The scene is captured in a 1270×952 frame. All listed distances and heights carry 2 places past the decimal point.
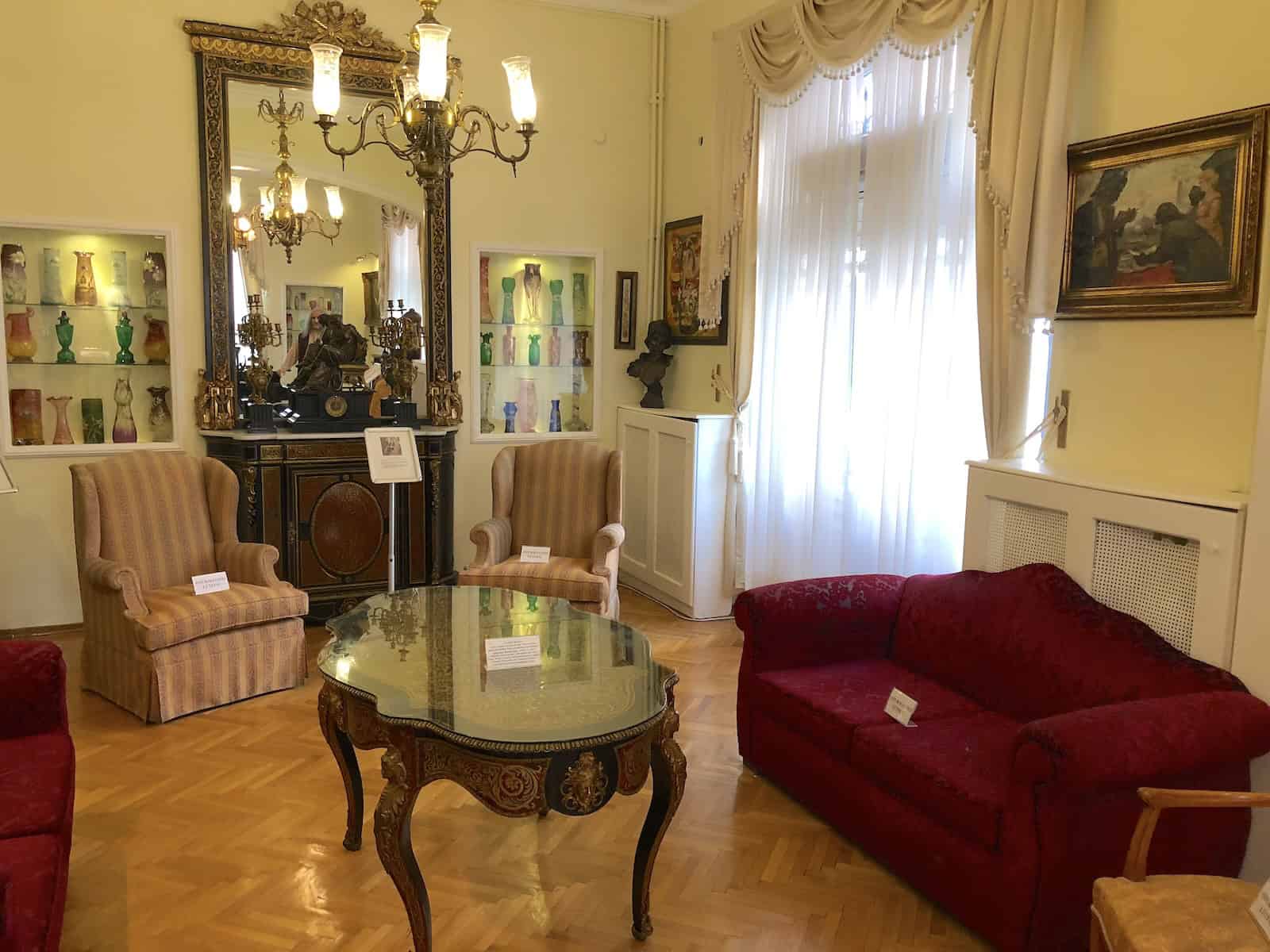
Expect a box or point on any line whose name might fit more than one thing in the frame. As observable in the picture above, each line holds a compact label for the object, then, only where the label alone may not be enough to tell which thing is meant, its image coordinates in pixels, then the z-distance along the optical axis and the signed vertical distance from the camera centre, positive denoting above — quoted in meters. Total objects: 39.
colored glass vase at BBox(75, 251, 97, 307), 5.36 +0.33
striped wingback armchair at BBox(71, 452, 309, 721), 4.16 -1.10
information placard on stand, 4.73 -0.51
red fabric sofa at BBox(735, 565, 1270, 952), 2.49 -1.12
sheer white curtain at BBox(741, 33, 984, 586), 4.21 +0.15
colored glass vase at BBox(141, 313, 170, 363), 5.52 +0.02
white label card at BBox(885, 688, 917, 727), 3.15 -1.09
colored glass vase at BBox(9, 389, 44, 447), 5.29 -0.41
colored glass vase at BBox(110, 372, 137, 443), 5.50 -0.38
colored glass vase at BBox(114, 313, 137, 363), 5.47 +0.04
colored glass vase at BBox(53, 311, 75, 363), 5.38 +0.03
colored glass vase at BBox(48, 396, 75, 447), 5.38 -0.46
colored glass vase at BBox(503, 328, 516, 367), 6.43 +0.03
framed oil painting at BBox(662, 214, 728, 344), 6.18 +0.46
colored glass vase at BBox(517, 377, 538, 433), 6.54 -0.34
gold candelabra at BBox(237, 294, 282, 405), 5.59 +0.03
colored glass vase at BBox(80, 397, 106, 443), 5.45 -0.42
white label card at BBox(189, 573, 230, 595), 4.36 -1.04
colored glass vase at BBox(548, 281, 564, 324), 6.55 +0.33
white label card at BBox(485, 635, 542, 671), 3.02 -0.93
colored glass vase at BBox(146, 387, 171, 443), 5.56 -0.40
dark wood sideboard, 5.34 -0.90
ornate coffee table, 2.46 -0.94
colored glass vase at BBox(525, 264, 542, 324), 6.45 +0.42
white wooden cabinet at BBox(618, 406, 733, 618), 5.62 -0.88
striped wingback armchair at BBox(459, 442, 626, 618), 5.20 -0.81
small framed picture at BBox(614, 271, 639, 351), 6.63 +0.30
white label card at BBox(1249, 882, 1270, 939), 1.99 -1.08
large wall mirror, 5.48 +0.87
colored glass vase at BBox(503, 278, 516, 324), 6.39 +0.33
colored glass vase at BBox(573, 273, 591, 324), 6.60 +0.35
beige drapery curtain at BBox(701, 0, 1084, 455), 3.53 +0.78
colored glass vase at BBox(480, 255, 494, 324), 6.29 +0.35
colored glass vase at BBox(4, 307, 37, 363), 5.25 +0.02
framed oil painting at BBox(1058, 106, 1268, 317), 3.01 +0.47
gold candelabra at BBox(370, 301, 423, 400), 5.92 +0.02
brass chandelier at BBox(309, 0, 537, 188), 3.15 +0.83
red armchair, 2.09 -1.12
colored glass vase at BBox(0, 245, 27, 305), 5.21 +0.35
